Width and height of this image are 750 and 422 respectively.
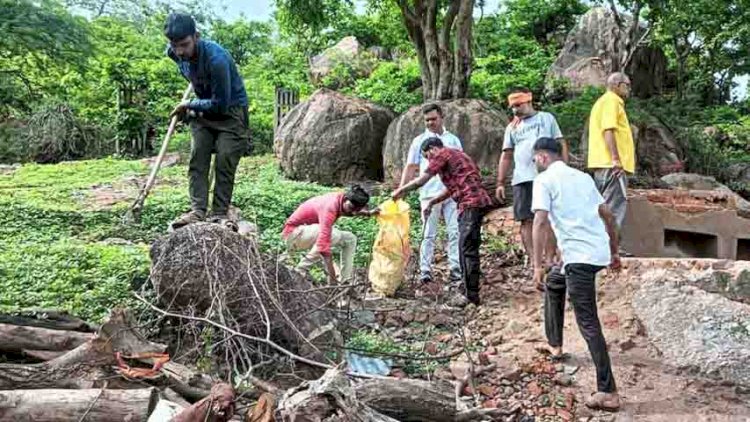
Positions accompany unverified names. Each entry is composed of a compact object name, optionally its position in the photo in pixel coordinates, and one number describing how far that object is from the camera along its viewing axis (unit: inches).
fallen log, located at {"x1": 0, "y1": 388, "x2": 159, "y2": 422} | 118.0
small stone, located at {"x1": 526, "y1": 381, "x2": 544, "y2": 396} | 178.7
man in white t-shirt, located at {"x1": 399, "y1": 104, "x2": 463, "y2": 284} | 254.4
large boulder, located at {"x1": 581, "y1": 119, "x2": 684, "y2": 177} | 500.1
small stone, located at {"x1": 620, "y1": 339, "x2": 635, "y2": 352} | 203.2
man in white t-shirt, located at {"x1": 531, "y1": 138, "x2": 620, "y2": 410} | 169.0
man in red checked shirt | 231.6
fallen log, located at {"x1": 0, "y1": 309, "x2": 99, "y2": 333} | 156.6
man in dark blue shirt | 203.3
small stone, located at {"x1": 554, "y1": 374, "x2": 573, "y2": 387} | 182.4
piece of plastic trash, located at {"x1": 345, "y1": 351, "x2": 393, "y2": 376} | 180.2
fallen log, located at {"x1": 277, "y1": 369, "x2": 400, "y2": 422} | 111.5
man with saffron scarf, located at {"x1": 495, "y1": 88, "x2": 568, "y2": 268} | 235.3
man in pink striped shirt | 210.2
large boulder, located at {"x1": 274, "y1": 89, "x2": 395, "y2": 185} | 451.8
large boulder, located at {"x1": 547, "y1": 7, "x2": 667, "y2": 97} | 715.4
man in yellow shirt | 229.6
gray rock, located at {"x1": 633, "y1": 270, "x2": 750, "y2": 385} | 189.3
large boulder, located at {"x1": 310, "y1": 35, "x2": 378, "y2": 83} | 736.3
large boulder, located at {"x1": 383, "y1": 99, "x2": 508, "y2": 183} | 410.3
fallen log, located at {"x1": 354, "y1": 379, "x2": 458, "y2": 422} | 143.3
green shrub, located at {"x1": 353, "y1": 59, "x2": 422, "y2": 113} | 549.0
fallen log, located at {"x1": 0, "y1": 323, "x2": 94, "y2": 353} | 147.4
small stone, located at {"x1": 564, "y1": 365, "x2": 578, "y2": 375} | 187.9
